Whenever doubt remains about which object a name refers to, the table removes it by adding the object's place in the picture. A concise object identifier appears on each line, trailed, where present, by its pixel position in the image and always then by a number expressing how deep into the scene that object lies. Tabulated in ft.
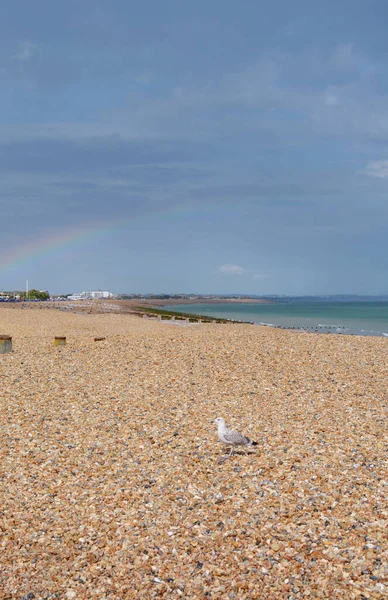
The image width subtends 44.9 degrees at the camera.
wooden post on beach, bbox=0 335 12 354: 61.62
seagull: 27.27
